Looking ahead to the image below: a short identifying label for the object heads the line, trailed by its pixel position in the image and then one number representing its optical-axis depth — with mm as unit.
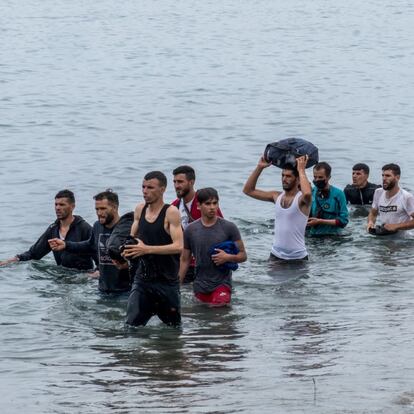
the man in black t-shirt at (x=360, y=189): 20844
